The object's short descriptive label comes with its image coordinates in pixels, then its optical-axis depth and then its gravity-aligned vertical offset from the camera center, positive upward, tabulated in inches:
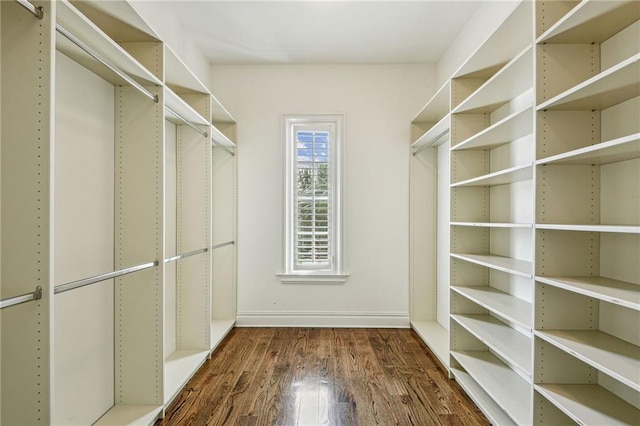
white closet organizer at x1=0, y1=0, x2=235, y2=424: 46.6 -0.6
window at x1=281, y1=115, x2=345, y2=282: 150.9 +6.9
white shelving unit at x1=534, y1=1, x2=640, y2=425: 56.4 +0.3
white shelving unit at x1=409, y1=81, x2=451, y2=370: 146.6 -6.6
